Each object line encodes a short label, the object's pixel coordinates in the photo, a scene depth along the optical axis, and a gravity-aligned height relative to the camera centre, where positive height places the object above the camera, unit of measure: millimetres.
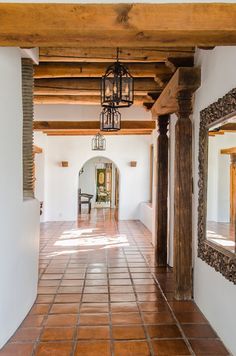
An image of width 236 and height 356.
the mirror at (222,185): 2902 -50
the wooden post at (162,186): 5398 -110
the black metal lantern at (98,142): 9273 +982
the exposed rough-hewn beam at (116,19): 2180 +1002
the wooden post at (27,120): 3633 +619
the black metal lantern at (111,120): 5268 +918
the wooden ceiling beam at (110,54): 3875 +1422
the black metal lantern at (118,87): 3461 +930
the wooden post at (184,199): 3867 -221
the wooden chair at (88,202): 12902 -877
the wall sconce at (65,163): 10422 +458
